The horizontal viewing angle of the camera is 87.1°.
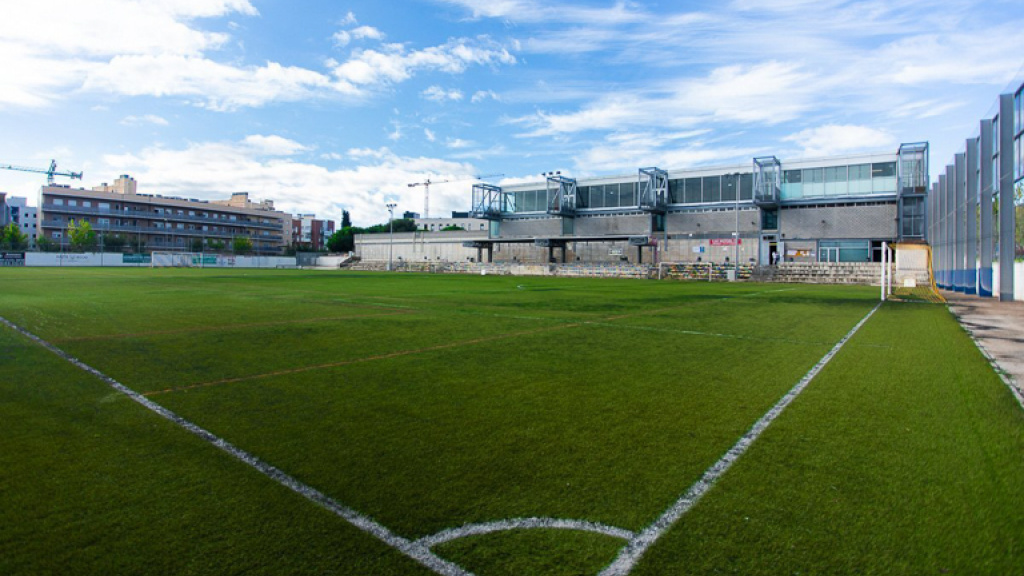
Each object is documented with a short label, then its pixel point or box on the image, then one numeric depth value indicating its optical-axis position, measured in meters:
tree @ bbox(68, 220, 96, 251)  85.06
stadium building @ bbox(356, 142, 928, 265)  53.22
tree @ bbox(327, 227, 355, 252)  112.44
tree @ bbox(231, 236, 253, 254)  103.19
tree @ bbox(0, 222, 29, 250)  85.19
